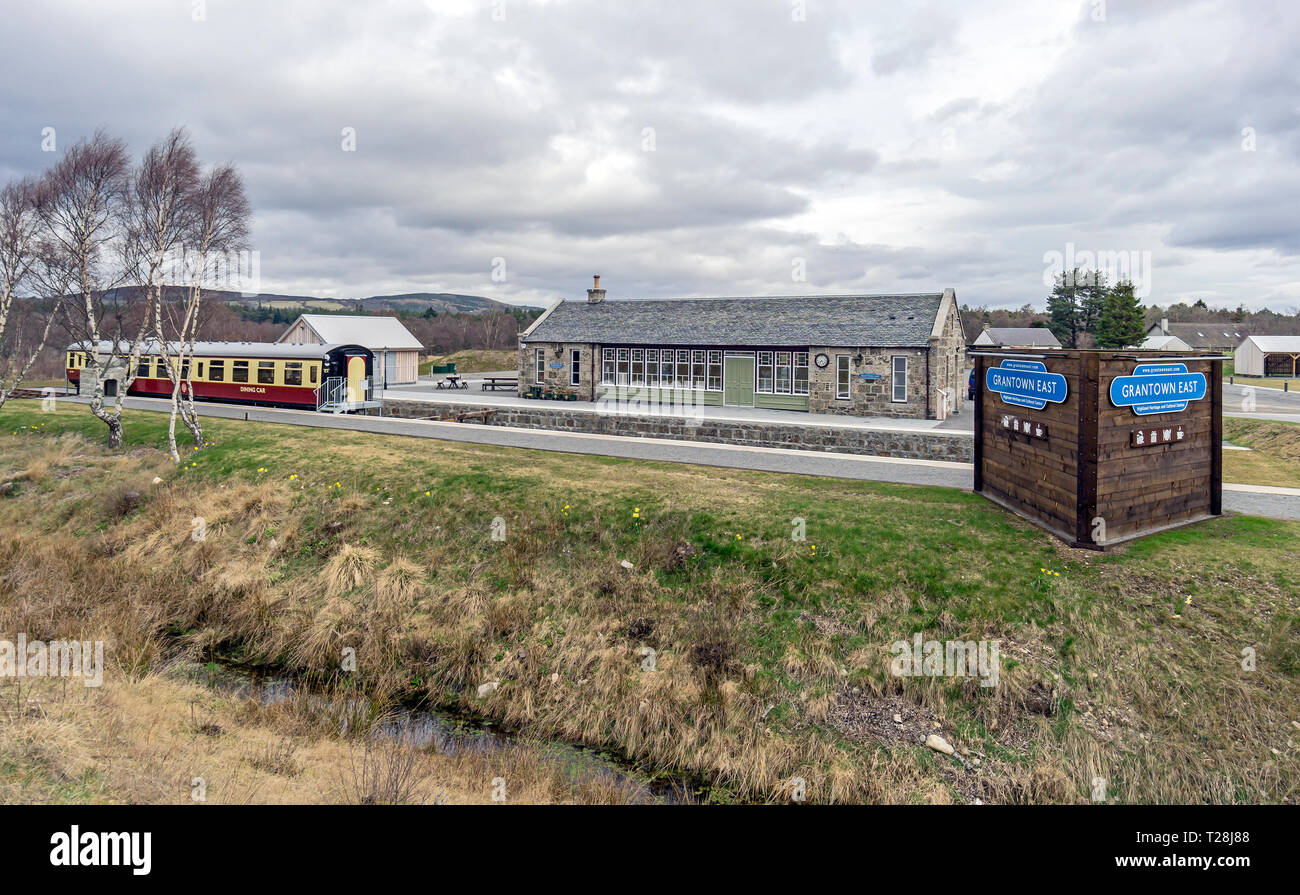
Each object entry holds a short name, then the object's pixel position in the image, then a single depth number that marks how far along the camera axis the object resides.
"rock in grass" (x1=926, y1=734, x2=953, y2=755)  8.31
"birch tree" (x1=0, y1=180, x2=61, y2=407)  20.05
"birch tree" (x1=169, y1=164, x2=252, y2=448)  18.28
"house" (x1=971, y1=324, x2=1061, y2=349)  60.44
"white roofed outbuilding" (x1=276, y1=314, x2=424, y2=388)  39.72
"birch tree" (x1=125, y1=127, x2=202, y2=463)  17.81
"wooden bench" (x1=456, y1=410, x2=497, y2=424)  27.44
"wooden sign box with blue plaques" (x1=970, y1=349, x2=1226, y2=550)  10.41
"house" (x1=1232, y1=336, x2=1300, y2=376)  54.12
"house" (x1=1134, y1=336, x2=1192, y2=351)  60.09
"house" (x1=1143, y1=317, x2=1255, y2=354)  70.50
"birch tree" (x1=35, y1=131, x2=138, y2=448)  18.52
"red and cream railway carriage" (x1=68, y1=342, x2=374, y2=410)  29.30
